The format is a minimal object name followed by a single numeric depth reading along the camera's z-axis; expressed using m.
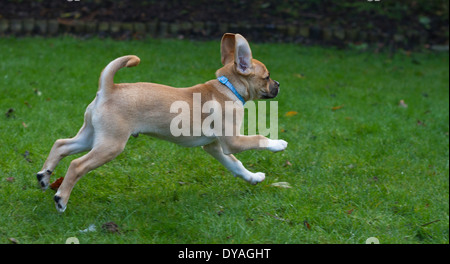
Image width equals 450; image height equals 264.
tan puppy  3.88
